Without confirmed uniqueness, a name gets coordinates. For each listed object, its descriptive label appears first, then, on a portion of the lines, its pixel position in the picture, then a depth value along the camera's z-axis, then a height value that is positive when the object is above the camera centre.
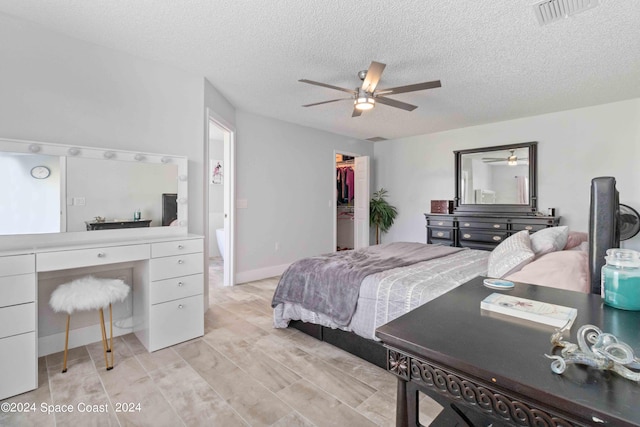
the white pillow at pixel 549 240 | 2.17 -0.22
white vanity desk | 1.84 -0.57
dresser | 4.27 -0.25
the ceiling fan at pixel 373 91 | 2.46 +1.04
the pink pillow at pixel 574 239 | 2.50 -0.25
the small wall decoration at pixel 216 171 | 6.52 +0.83
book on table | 0.82 -0.29
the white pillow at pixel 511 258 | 1.94 -0.32
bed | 1.80 -0.48
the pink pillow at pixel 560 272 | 1.49 -0.33
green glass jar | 0.88 -0.20
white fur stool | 2.05 -0.59
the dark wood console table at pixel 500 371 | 0.52 -0.31
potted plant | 5.95 -0.07
